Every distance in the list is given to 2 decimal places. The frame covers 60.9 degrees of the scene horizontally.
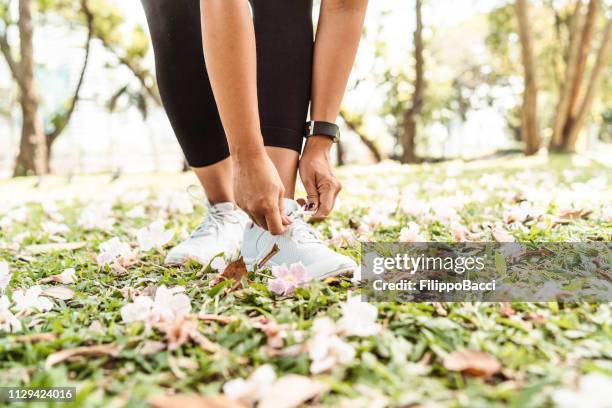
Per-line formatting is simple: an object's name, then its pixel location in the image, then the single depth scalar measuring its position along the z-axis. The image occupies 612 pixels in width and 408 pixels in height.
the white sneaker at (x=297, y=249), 1.29
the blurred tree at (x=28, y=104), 9.51
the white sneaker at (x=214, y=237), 1.58
